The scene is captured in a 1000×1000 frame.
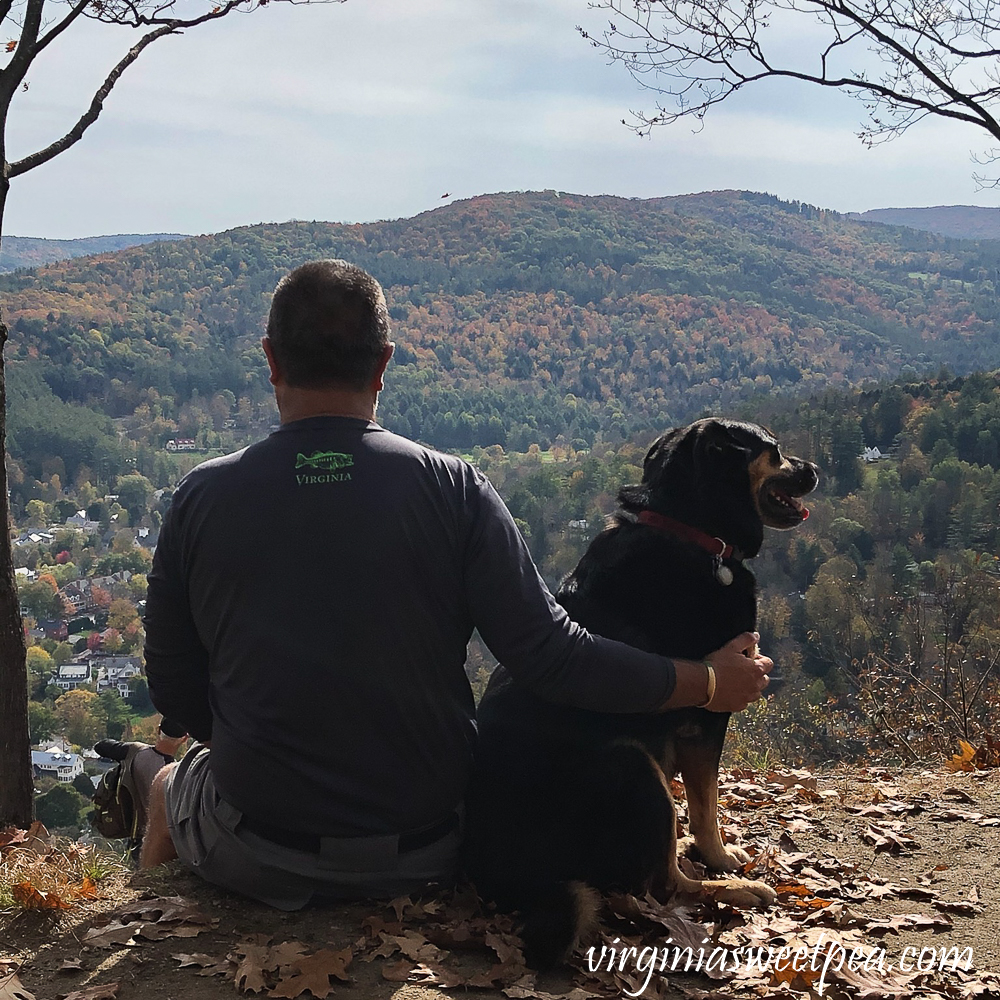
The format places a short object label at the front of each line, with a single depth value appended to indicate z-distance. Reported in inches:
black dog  117.7
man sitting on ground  104.7
